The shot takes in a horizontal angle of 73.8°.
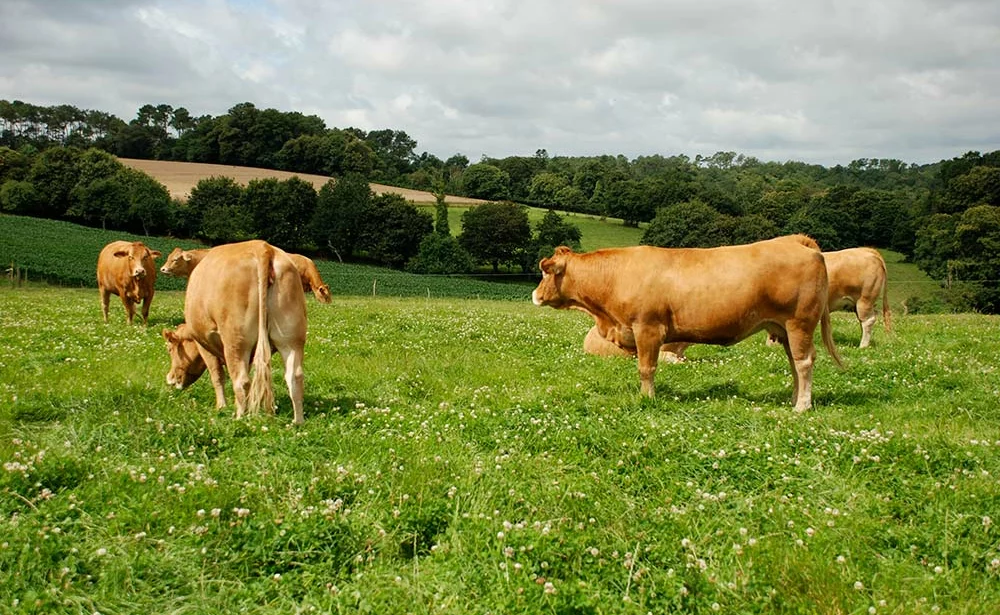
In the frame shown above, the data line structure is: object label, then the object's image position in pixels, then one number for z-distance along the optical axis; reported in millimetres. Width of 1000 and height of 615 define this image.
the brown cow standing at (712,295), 9859
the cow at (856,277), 16797
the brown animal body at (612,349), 14035
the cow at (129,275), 18250
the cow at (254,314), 8414
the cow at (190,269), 14148
